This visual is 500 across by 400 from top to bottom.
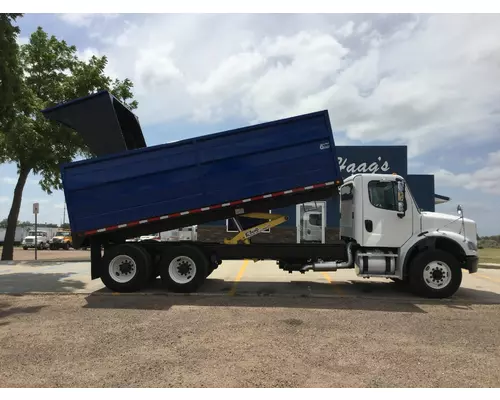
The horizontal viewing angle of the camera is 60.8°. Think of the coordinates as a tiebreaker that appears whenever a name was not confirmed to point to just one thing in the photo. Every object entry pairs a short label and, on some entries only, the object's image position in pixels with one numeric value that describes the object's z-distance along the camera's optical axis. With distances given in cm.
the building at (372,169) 2111
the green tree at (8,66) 1071
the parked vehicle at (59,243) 4009
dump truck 921
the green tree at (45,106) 1825
